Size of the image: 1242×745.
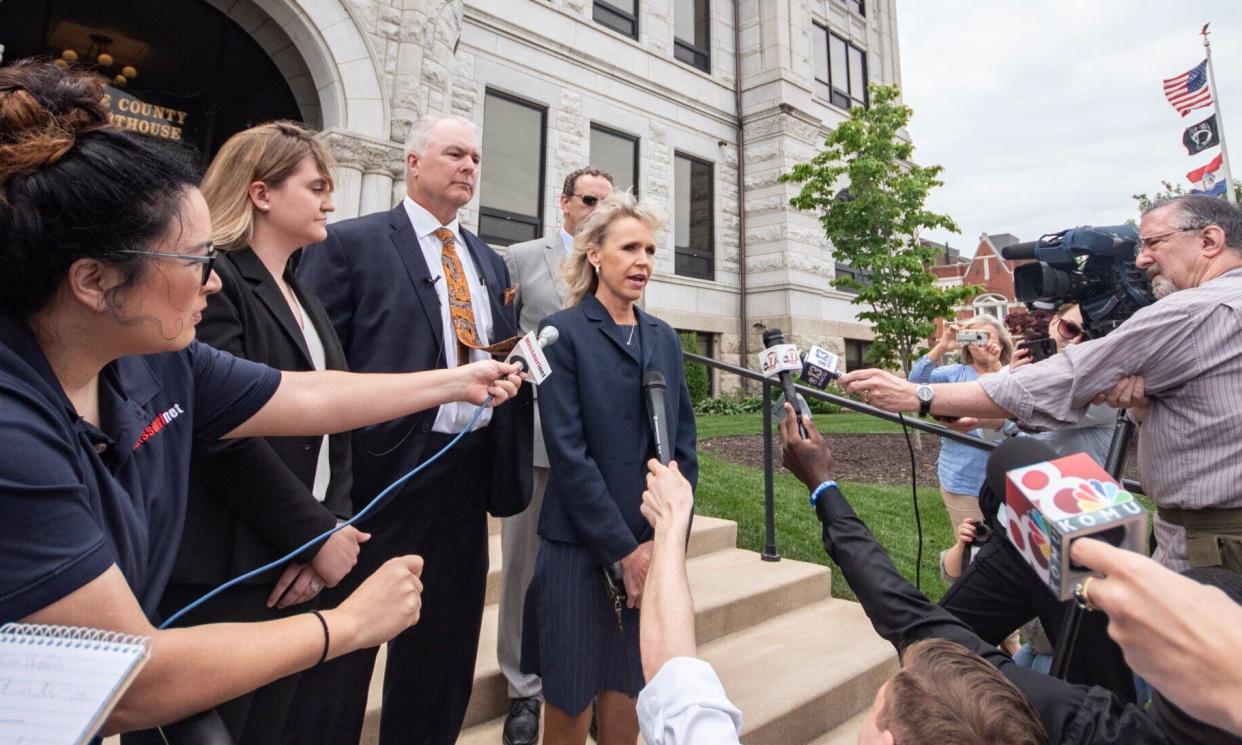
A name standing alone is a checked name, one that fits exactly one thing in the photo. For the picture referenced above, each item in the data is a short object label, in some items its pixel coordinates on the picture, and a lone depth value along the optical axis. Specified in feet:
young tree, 42.11
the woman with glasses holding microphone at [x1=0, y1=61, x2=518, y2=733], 2.77
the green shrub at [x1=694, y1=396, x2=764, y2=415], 44.60
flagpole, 46.09
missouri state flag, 47.11
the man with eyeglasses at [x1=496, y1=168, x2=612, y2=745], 8.80
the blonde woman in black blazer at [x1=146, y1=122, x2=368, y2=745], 5.03
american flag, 46.70
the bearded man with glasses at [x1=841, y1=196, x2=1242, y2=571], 6.57
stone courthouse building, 23.00
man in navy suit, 6.98
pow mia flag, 46.91
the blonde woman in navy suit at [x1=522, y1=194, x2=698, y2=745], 6.91
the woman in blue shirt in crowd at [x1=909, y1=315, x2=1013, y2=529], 14.07
